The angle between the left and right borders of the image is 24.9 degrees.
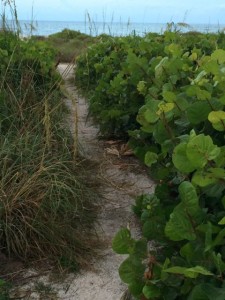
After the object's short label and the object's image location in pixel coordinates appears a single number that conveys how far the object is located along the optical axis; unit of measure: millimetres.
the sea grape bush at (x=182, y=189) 1470
